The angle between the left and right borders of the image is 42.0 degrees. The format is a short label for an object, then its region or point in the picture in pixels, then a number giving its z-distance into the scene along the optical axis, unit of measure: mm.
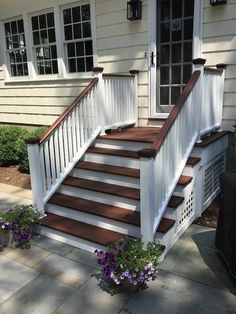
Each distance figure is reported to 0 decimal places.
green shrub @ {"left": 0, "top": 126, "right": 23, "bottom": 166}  6348
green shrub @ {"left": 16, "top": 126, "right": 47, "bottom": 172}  5980
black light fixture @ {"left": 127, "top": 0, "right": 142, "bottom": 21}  4855
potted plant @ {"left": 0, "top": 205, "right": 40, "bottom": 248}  3291
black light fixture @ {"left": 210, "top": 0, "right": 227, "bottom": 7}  4141
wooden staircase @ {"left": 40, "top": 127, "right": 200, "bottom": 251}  3193
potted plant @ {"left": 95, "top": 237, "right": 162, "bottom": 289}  2430
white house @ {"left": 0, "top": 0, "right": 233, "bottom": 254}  3258
